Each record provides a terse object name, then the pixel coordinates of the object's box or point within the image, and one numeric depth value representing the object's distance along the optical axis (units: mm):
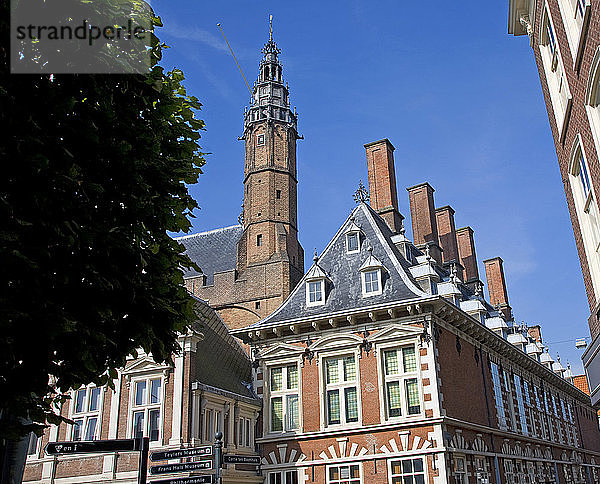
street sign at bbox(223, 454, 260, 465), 12258
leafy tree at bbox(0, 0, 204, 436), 6441
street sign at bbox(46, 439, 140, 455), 10656
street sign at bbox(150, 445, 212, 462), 11750
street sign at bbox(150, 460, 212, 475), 11583
